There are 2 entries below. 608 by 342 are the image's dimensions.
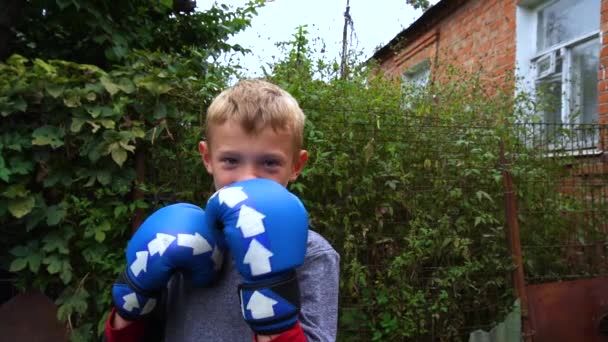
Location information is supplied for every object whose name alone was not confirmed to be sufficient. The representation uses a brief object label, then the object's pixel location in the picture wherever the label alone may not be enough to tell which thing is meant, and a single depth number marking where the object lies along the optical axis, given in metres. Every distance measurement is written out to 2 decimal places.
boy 1.04
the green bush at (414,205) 2.73
